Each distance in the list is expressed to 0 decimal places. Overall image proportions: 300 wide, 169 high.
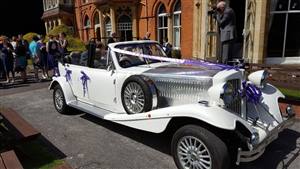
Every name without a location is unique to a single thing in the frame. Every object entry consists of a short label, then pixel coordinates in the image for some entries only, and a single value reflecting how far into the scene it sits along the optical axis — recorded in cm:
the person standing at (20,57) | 1144
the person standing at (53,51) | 1153
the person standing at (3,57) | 1096
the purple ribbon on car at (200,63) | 429
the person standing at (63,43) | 1190
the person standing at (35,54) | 1199
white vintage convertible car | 352
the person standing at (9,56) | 1110
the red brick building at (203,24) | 1197
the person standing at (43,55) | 1188
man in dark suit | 671
